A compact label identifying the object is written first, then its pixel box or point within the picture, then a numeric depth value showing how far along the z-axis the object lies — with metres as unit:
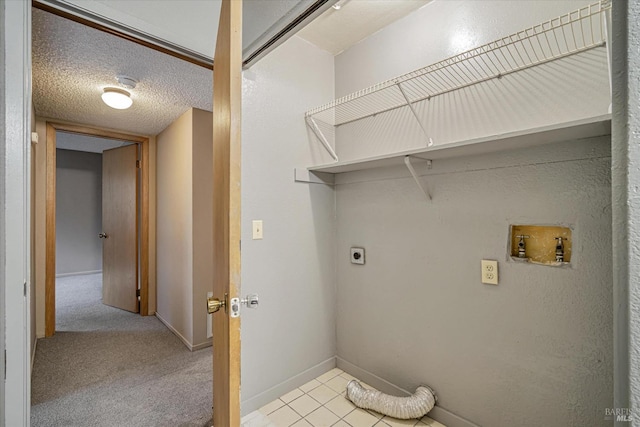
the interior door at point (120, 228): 3.43
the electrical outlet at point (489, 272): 1.38
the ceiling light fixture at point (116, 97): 2.18
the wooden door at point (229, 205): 0.88
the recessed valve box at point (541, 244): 1.21
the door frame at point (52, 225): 2.80
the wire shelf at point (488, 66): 1.16
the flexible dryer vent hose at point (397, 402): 1.52
